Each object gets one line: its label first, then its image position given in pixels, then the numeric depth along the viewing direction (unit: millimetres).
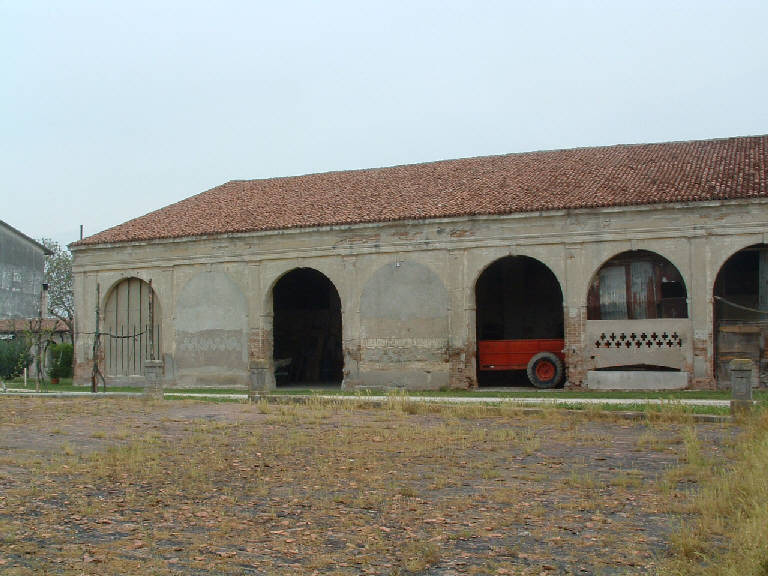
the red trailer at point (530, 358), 25172
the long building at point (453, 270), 23750
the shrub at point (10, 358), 36031
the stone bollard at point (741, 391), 16000
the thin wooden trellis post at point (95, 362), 24677
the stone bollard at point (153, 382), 21688
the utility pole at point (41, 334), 28888
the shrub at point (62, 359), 35562
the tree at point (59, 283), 63969
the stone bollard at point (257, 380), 21562
